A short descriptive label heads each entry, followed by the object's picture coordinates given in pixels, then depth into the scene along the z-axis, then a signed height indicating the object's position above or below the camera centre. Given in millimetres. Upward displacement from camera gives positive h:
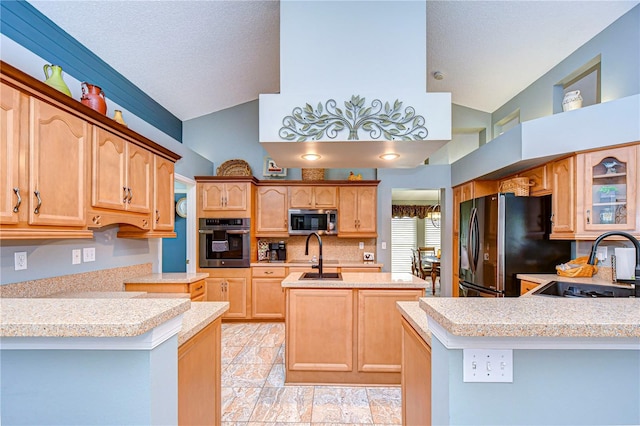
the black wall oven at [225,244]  4383 -432
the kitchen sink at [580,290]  2299 -612
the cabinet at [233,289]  4336 -1094
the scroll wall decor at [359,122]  2283 +726
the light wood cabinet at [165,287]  2926 -732
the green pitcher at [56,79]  1843 +856
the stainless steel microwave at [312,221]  4676 -93
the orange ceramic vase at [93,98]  2166 +867
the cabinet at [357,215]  4699 +5
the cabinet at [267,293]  4348 -1160
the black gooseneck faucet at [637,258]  1169 -175
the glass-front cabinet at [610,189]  2469 +232
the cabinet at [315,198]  4703 +274
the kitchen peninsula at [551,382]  902 -522
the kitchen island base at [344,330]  2551 -1003
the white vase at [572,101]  2758 +1086
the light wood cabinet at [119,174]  2137 +334
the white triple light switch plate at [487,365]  905 -462
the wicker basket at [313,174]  4746 +664
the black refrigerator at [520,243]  3062 -287
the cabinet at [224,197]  4438 +271
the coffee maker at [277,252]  4777 -603
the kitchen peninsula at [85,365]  872 -477
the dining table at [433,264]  6293 -1062
